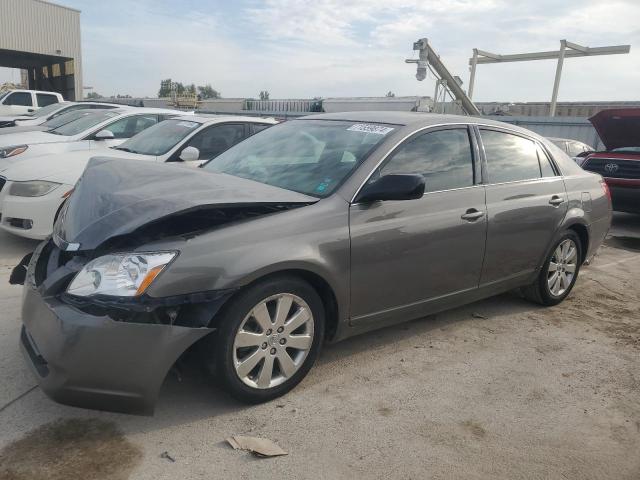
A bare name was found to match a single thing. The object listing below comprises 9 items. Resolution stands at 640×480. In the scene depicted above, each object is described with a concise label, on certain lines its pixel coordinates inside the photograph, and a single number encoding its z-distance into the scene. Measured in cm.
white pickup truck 2032
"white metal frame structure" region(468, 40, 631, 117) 2125
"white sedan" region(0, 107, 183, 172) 683
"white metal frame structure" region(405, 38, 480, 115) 1923
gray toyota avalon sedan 251
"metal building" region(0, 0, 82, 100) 3028
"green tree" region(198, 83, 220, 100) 10407
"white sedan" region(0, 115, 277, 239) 546
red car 855
